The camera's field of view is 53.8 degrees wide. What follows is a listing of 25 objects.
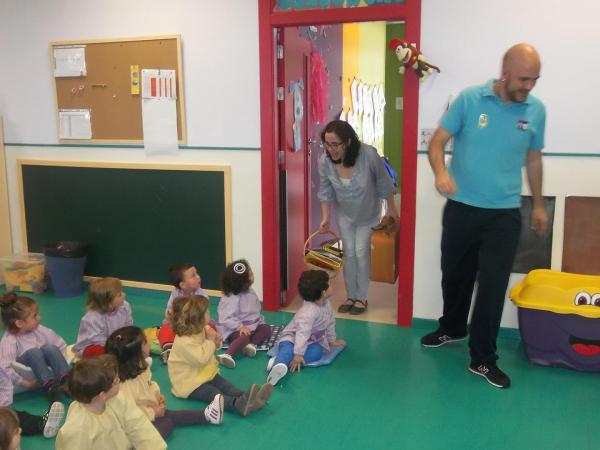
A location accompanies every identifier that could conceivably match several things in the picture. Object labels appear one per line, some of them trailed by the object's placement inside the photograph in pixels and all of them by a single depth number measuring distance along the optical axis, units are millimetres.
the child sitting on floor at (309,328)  3215
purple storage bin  3094
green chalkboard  4273
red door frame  3566
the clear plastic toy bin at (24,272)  4648
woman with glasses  3883
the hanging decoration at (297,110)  4309
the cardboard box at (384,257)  4840
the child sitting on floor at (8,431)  1763
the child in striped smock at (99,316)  3119
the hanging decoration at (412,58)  3463
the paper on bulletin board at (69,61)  4395
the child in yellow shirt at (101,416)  2018
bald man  2832
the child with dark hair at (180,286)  3381
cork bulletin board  4156
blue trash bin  4504
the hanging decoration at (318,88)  4902
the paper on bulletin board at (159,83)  4160
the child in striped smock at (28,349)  2906
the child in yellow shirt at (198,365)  2717
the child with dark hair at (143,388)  2400
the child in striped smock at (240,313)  3461
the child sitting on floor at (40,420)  2615
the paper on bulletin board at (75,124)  4480
